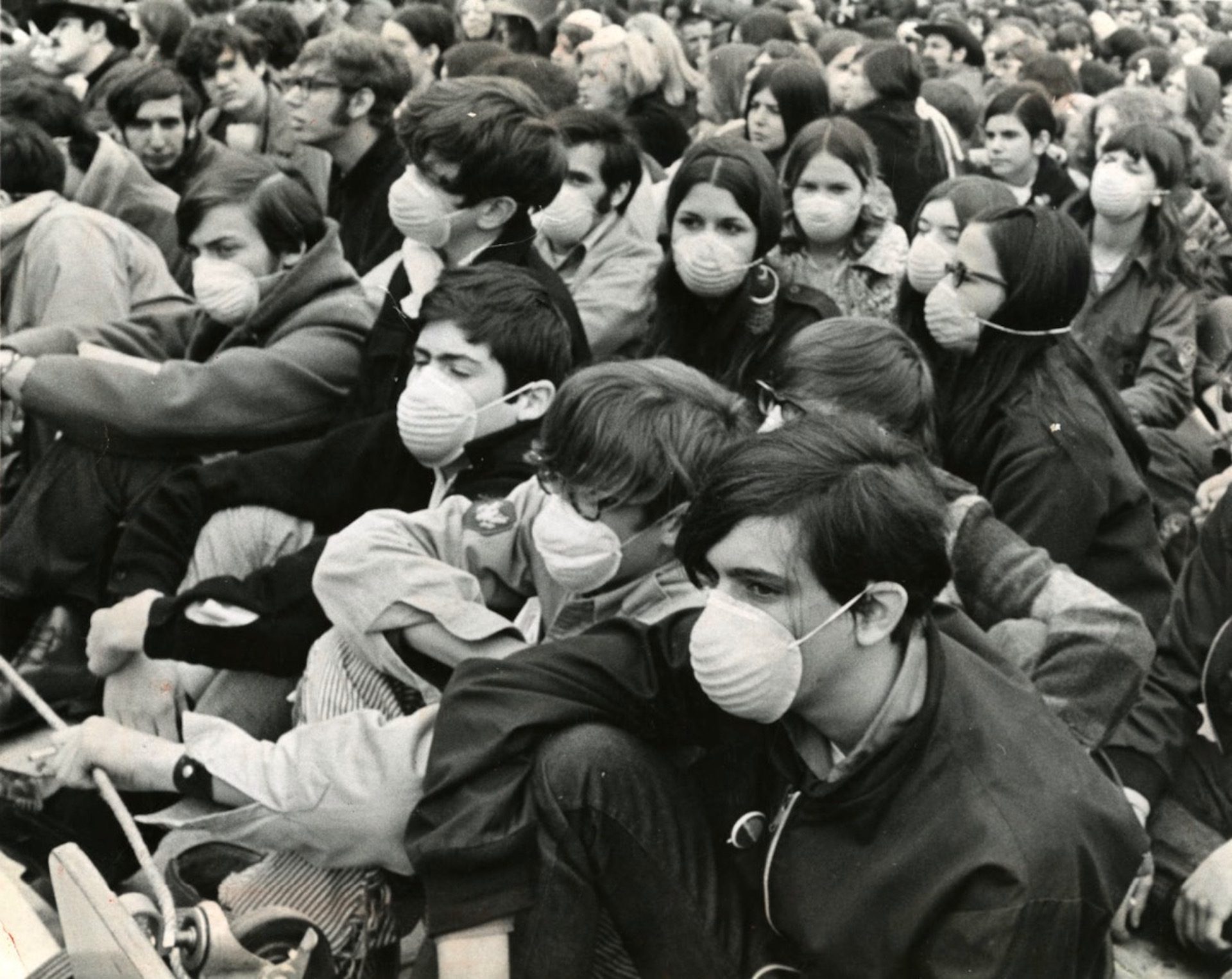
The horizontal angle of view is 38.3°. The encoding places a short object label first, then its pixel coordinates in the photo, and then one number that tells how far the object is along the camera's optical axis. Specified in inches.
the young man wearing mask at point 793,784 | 89.2
